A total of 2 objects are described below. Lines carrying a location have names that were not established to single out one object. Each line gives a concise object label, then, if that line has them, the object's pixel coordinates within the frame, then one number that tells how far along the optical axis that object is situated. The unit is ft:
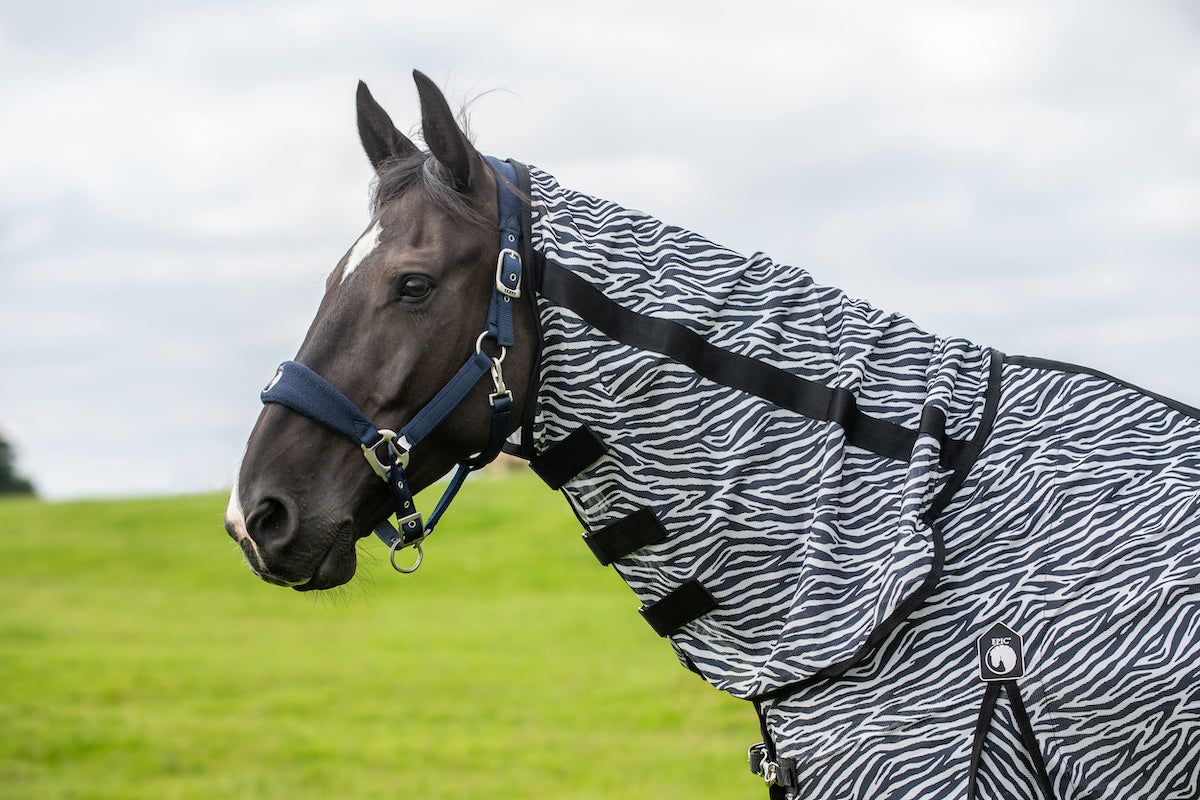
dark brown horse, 7.71
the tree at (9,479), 146.20
